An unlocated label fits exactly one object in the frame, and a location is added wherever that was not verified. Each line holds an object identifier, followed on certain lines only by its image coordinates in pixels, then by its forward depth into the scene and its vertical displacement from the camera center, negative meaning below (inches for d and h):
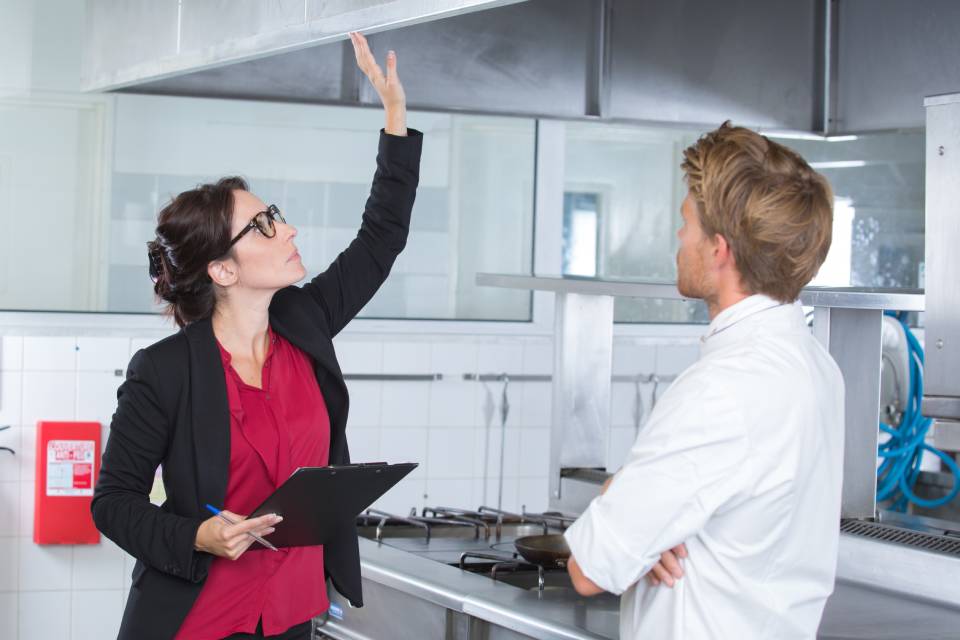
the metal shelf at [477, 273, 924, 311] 176.0 +4.1
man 115.4 -3.6
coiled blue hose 213.5 -9.9
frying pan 185.5 -14.6
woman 158.7 -4.8
